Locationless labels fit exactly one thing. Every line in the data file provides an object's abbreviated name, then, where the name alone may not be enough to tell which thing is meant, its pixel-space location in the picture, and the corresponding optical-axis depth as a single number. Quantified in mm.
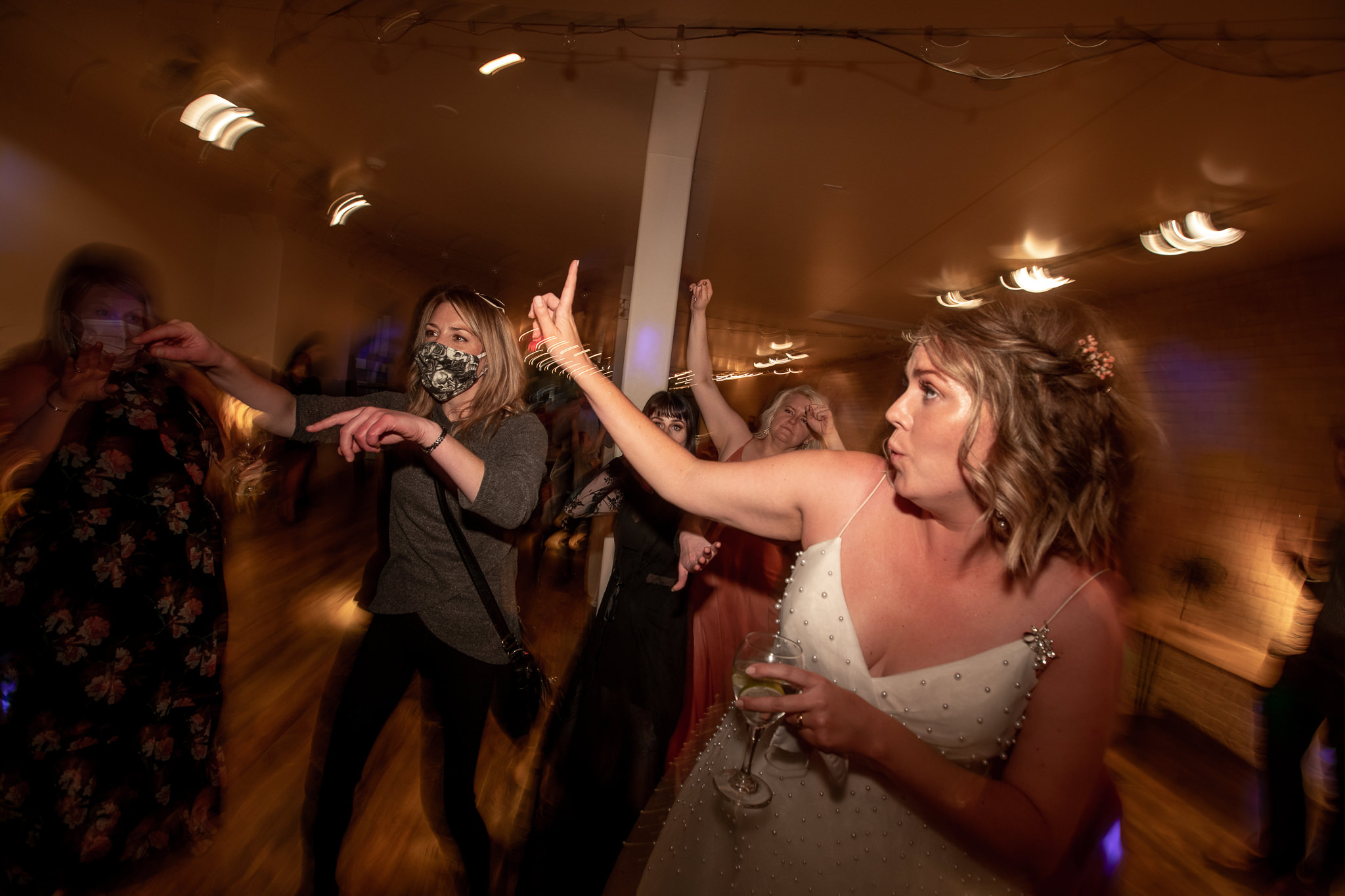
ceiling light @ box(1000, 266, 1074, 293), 3090
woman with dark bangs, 1611
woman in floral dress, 1132
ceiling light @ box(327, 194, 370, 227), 2621
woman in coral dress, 1754
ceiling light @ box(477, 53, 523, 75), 2154
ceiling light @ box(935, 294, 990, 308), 3582
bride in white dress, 694
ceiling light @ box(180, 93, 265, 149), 2285
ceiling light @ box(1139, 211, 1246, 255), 2406
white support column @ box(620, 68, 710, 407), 2139
